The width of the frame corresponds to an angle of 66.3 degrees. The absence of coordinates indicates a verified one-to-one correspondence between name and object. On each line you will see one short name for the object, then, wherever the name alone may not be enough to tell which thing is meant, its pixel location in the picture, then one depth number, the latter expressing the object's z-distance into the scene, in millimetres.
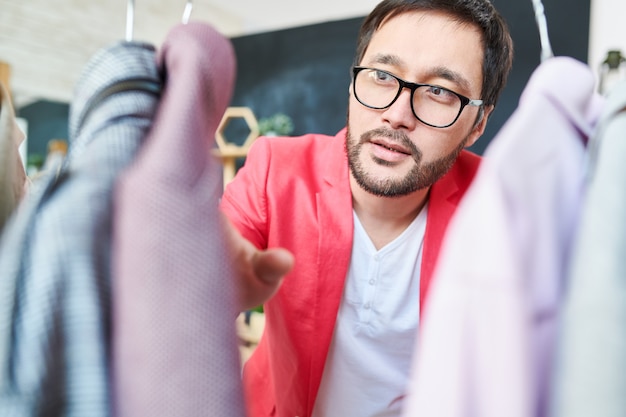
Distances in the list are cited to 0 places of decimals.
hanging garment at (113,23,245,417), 272
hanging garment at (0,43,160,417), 271
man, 877
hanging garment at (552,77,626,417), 276
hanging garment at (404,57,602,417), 270
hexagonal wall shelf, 2729
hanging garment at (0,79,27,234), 379
